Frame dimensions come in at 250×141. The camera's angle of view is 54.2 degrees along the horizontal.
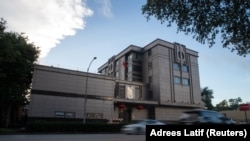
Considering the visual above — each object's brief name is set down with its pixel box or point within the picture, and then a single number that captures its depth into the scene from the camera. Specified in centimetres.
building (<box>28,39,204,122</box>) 3881
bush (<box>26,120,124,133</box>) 2855
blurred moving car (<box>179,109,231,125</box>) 1847
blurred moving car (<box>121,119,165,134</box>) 2128
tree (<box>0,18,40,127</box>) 3416
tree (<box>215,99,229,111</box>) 12012
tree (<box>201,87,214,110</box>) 8600
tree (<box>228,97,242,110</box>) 13088
